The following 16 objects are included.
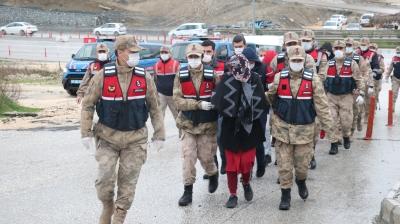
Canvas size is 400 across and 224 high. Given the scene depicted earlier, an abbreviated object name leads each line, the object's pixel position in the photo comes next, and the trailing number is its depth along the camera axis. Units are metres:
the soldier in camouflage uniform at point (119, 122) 6.06
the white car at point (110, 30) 58.40
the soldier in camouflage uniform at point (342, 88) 11.04
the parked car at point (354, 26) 65.00
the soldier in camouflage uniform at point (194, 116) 7.54
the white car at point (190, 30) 54.38
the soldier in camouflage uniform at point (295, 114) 7.39
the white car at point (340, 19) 69.06
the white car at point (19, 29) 59.38
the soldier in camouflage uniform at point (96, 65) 10.94
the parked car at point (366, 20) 68.06
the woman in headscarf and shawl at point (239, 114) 7.13
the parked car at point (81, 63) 20.61
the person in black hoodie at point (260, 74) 8.45
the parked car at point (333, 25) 65.22
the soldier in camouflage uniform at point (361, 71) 11.58
